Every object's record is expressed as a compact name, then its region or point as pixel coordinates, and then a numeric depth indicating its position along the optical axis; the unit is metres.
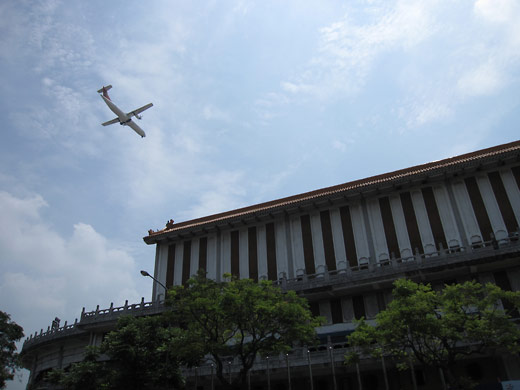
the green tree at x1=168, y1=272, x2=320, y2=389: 23.75
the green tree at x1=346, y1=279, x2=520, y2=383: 20.58
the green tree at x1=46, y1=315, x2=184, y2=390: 27.42
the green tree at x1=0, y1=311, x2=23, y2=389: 34.12
